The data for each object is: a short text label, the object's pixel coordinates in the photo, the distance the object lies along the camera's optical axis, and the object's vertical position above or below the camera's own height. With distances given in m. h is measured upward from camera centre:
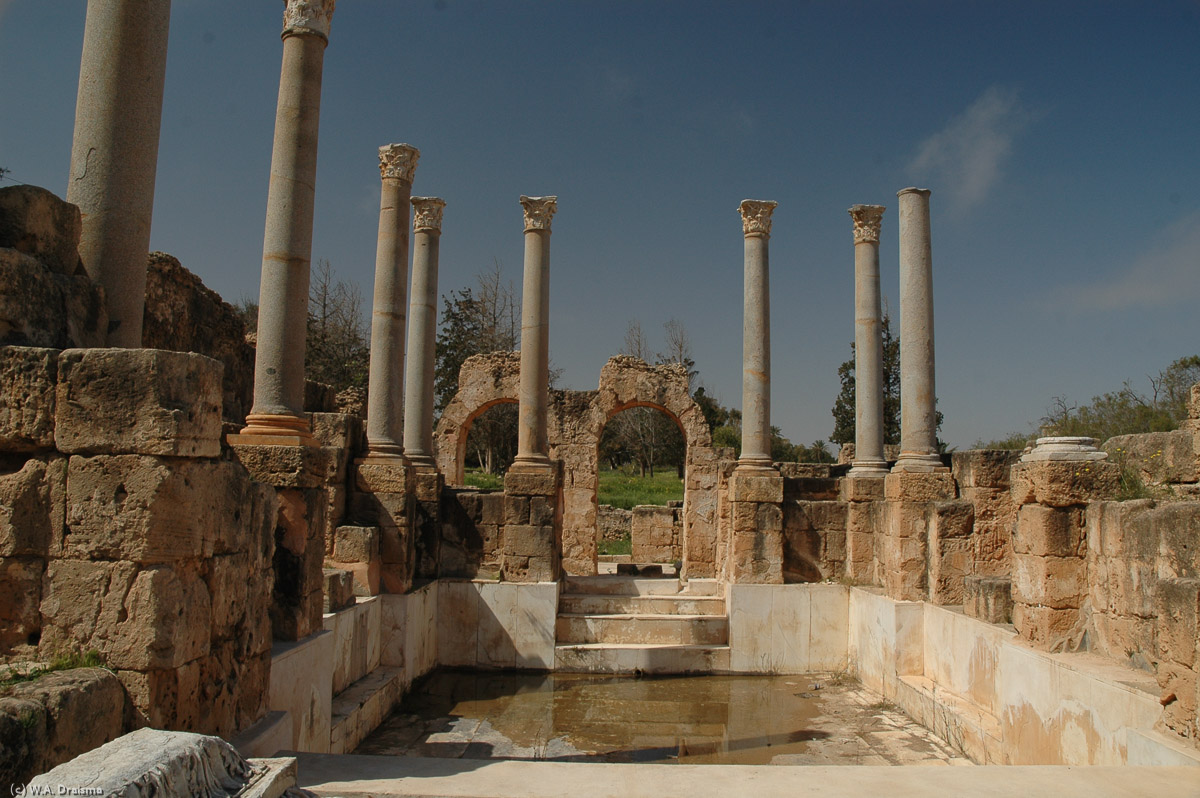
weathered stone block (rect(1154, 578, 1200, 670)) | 4.54 -0.58
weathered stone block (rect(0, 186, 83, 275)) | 4.51 +1.41
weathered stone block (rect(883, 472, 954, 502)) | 10.03 +0.25
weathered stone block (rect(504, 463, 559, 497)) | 11.36 +0.20
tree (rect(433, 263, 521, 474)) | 34.47 +6.27
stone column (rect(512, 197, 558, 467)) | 12.41 +2.68
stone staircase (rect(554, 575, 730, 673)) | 10.85 -1.73
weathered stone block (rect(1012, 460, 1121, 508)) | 6.41 +0.23
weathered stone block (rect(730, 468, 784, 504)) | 11.54 +0.21
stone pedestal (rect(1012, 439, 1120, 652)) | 6.45 -0.22
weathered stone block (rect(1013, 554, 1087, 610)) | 6.48 -0.53
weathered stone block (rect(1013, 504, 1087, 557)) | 6.54 -0.16
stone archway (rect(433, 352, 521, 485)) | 18.61 +2.23
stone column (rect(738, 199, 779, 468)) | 12.54 +2.62
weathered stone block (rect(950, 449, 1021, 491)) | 9.42 +0.47
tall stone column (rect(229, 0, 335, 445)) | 7.91 +2.56
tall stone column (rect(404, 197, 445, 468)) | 13.32 +2.71
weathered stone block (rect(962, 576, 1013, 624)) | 7.65 -0.82
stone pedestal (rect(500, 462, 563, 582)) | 11.27 -0.37
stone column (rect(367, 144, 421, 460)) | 11.58 +2.89
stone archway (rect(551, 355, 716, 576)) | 16.50 +0.76
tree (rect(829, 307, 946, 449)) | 29.20 +3.89
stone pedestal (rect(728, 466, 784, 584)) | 11.39 -0.35
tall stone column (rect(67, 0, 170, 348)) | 5.21 +2.07
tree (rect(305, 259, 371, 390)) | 33.59 +6.09
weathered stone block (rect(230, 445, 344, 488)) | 6.70 +0.21
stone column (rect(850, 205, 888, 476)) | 12.16 +2.42
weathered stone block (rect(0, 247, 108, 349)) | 4.23 +0.95
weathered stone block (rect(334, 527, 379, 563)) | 9.67 -0.58
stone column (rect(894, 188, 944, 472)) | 10.95 +2.42
